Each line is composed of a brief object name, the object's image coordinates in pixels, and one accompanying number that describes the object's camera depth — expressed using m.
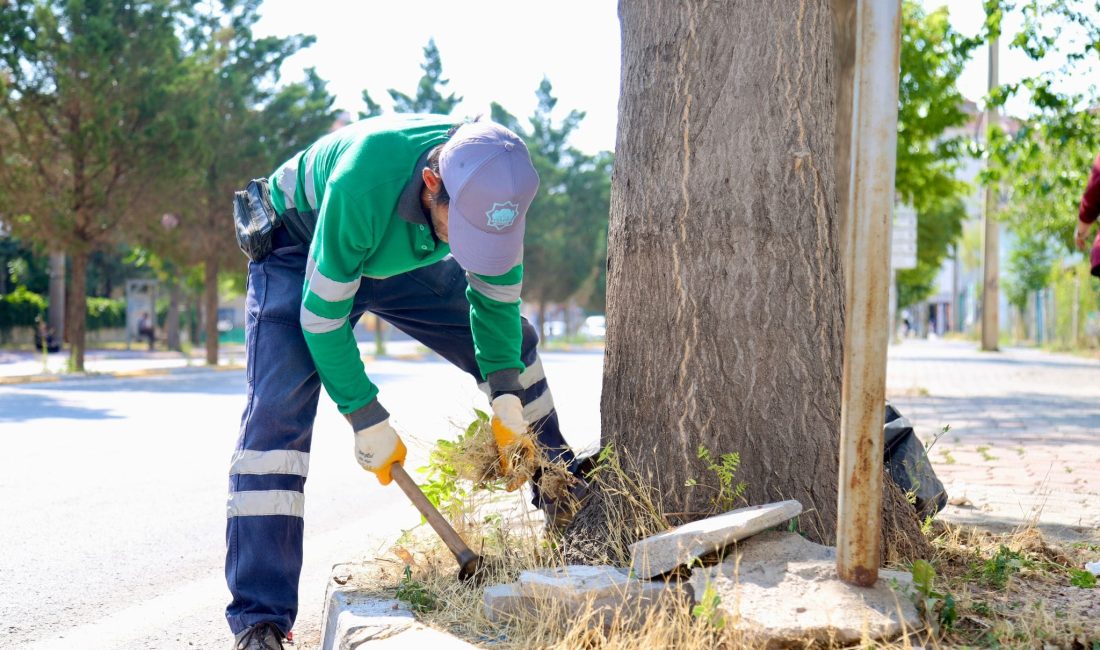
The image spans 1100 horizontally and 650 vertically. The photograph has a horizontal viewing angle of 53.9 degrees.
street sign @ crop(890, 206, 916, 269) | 19.92
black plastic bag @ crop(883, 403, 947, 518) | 3.90
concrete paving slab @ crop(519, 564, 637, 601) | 2.82
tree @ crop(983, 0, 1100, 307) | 10.99
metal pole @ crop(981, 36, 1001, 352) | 27.27
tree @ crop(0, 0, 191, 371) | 18.75
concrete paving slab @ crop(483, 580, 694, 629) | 2.76
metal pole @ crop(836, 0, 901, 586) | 2.49
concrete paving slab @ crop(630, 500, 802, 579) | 2.85
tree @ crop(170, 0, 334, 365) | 22.66
